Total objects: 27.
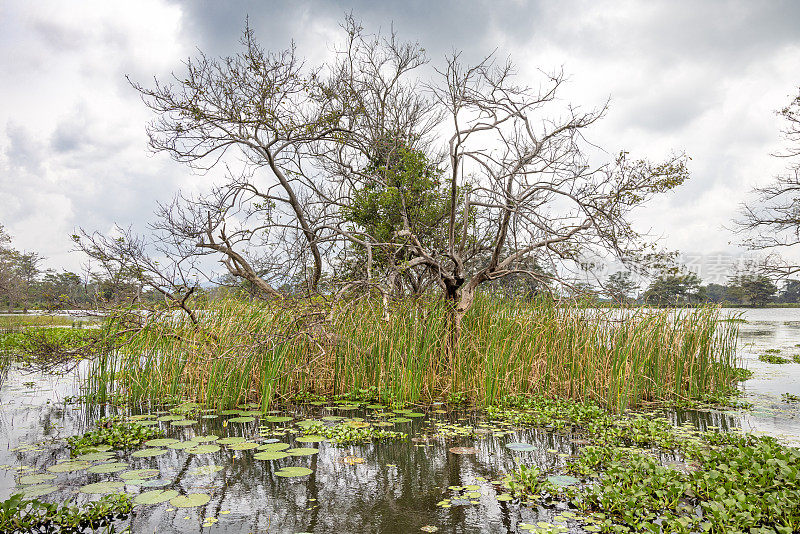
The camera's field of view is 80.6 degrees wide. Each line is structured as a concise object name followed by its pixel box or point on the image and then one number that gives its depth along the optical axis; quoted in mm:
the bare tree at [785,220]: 14820
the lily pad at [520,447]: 4045
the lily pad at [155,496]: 2916
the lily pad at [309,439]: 4219
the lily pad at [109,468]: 3490
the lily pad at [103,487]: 3098
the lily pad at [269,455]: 3727
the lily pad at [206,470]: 3504
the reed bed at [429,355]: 5969
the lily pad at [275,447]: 3990
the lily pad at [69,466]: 3552
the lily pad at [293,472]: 3377
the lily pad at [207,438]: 4301
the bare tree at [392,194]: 7160
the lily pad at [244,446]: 4055
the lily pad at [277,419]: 5011
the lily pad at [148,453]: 3842
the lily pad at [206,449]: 3945
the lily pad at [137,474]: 3370
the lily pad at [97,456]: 3809
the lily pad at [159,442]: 4141
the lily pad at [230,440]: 4199
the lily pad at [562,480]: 3161
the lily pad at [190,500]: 2881
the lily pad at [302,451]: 3830
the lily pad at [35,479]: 3302
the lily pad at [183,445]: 4101
